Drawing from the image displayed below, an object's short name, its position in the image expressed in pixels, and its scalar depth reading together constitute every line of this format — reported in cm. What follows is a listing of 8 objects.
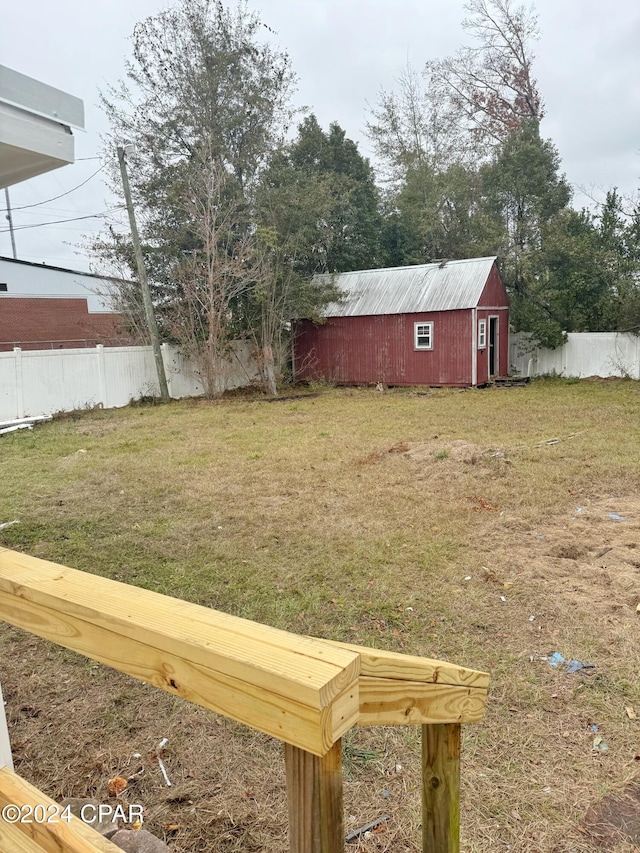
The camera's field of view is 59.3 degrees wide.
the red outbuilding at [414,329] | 1639
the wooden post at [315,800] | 86
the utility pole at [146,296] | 1415
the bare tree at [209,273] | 1505
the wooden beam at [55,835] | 103
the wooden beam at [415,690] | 94
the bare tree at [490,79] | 2356
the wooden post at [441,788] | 129
